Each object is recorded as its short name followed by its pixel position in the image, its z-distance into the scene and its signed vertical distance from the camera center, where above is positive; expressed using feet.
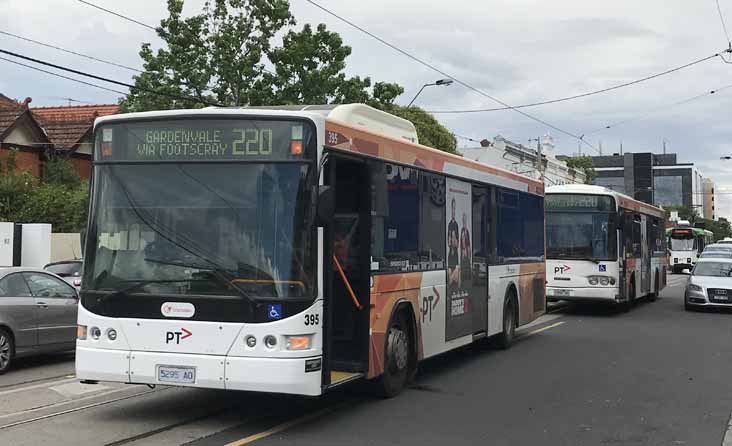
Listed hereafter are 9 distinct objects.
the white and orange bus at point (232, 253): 25.54 +0.21
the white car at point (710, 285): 77.92 -2.35
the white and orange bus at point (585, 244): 69.05 +1.27
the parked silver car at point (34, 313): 38.40 -2.52
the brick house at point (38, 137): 105.91 +16.17
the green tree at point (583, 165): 261.77 +29.33
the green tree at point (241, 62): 94.58 +22.20
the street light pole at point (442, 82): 93.06 +19.48
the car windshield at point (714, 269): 80.64 -0.91
